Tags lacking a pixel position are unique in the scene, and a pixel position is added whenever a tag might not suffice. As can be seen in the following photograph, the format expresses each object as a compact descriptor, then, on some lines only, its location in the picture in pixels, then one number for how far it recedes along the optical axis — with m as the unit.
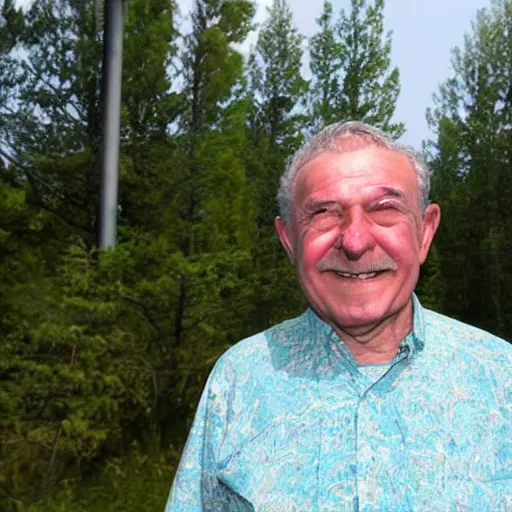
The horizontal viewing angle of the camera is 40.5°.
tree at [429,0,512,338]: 8.89
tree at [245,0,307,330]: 7.38
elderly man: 1.05
